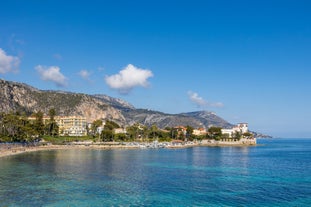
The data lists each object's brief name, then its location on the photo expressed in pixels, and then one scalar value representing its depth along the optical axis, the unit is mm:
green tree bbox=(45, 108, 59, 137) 167375
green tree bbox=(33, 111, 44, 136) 147962
